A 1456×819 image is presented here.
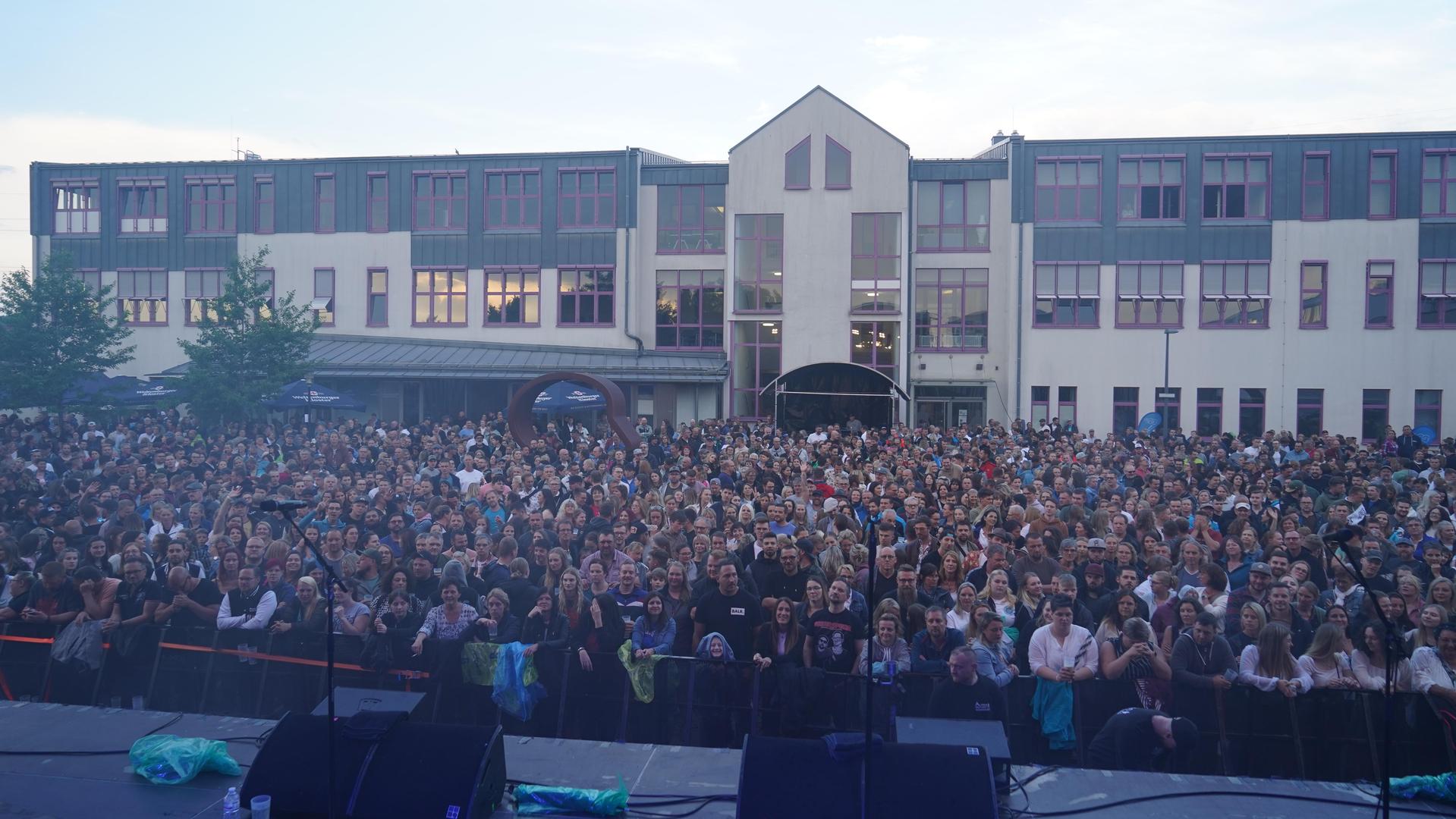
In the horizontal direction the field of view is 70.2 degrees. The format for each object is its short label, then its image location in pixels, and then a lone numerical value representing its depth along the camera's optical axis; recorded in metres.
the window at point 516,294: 33.75
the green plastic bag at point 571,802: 6.13
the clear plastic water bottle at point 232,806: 5.69
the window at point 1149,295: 31.06
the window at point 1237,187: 30.70
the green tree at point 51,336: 25.11
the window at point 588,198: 33.09
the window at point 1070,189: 31.28
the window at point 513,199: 33.44
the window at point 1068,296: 31.33
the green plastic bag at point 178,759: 6.51
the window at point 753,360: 32.72
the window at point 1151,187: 31.05
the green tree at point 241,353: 25.28
